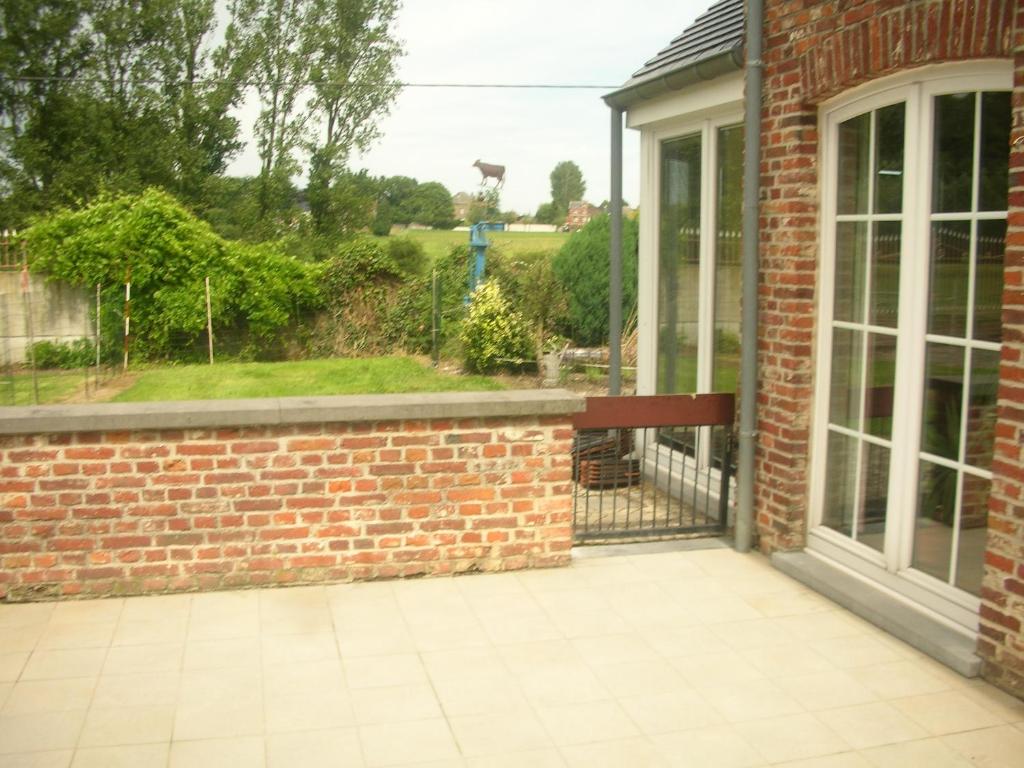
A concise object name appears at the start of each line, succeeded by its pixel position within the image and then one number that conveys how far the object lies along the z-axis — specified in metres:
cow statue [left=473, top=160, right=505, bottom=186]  24.36
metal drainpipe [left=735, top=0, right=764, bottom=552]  5.31
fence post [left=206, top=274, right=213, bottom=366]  16.06
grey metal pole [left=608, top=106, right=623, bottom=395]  7.87
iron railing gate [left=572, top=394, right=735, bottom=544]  5.59
